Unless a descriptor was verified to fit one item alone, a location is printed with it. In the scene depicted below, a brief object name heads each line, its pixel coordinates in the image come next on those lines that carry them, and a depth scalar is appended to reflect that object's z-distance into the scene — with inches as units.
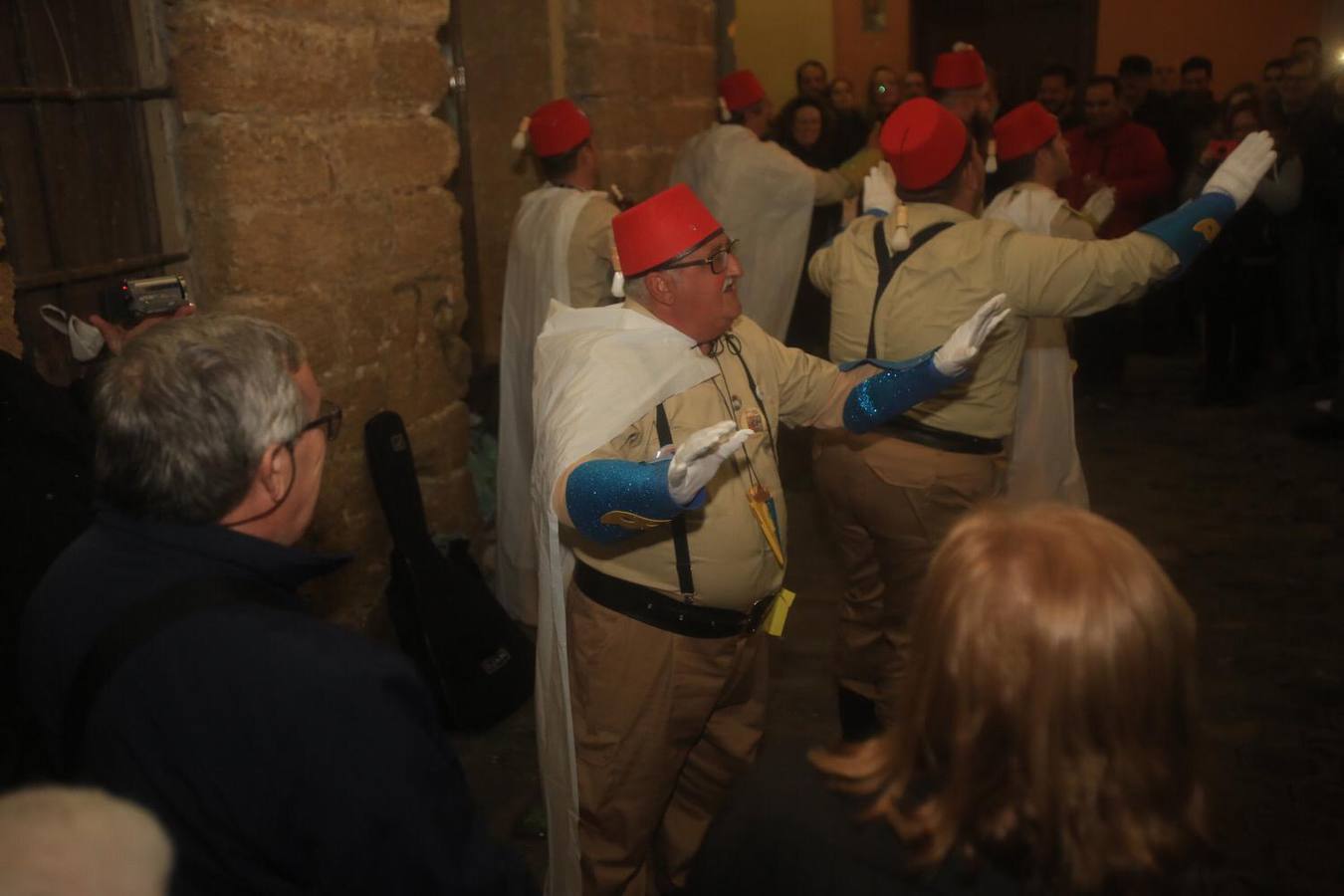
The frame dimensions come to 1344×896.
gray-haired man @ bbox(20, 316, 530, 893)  54.7
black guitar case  147.6
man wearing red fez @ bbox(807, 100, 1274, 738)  119.1
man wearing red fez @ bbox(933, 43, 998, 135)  201.2
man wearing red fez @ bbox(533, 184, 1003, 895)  97.0
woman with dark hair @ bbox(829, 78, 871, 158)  317.1
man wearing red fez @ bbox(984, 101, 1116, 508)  151.9
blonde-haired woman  48.1
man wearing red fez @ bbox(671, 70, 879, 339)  213.9
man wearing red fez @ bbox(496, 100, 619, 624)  171.6
